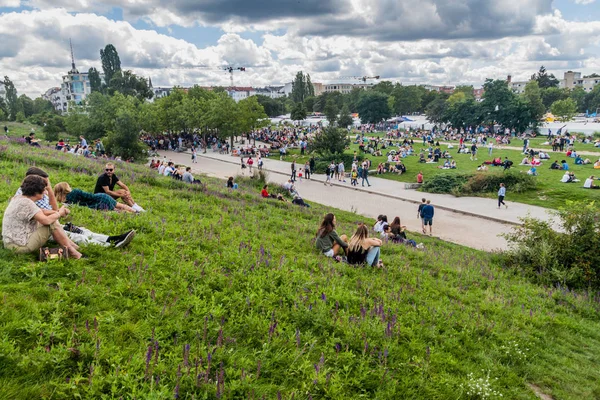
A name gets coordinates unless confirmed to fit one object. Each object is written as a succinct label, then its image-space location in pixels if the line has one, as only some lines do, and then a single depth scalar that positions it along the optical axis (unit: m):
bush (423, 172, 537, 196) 24.19
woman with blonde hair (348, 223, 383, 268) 7.33
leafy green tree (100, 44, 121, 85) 97.06
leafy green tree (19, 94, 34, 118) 114.25
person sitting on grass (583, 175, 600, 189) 23.11
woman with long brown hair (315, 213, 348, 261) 7.76
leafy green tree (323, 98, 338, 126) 88.65
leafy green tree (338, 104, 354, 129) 76.54
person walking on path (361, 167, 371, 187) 27.61
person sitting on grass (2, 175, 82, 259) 4.86
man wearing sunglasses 8.73
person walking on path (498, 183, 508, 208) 20.59
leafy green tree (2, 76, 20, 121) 96.25
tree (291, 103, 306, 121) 85.94
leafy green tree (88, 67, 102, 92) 106.50
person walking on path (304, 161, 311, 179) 30.56
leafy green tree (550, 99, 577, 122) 73.25
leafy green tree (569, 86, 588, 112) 116.89
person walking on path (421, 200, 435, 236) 15.99
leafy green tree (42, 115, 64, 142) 50.47
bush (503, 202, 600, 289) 9.27
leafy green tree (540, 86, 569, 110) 103.62
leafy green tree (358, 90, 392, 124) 94.19
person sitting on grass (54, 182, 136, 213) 7.78
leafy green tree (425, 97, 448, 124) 90.14
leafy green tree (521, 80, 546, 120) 61.75
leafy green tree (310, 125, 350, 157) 34.88
